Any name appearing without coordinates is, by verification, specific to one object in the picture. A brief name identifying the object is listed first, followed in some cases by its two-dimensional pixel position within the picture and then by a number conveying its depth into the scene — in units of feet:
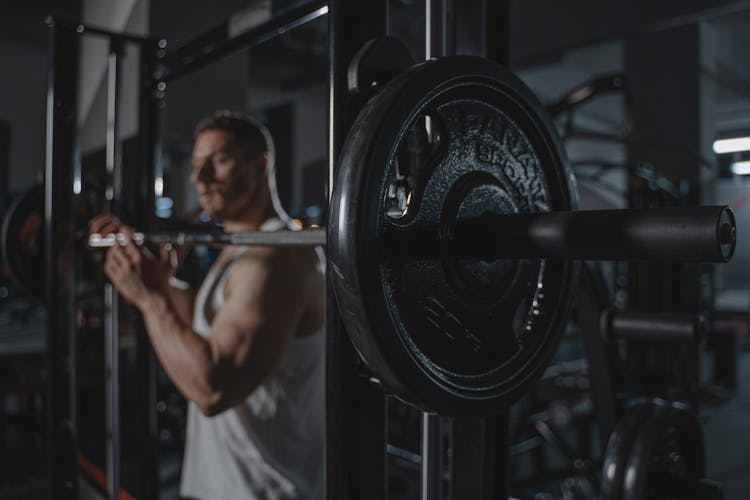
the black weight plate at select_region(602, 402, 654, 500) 2.86
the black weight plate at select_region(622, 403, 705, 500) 2.81
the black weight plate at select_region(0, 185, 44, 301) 4.90
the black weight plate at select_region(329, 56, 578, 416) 1.65
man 3.62
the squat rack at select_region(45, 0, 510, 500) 2.13
